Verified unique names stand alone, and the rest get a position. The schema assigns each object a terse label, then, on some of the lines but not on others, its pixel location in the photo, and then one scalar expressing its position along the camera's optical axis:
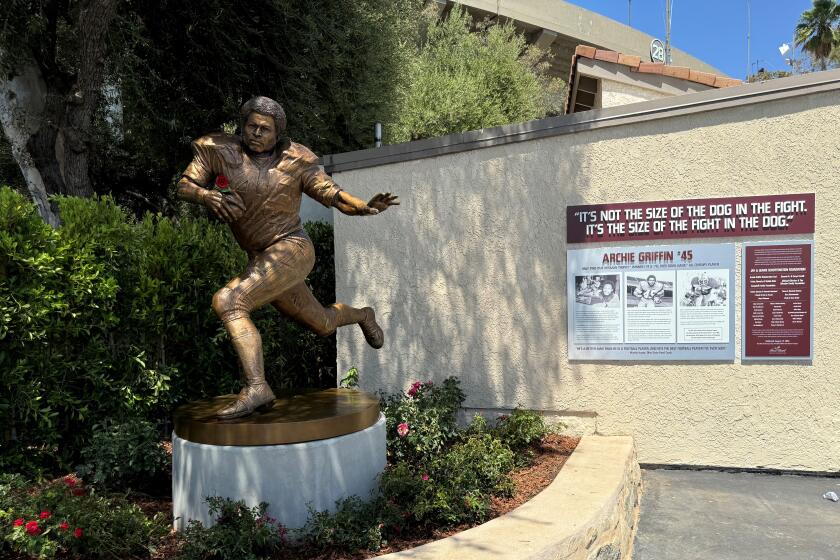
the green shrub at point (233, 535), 3.09
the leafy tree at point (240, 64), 8.44
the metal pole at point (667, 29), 15.40
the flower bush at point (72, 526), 3.03
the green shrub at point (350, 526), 3.26
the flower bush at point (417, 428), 4.67
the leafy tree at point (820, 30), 36.75
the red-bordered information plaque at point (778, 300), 5.13
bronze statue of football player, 3.70
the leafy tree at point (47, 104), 7.32
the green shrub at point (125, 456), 4.07
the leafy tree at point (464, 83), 20.16
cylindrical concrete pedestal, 3.44
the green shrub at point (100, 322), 4.06
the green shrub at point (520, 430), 5.18
